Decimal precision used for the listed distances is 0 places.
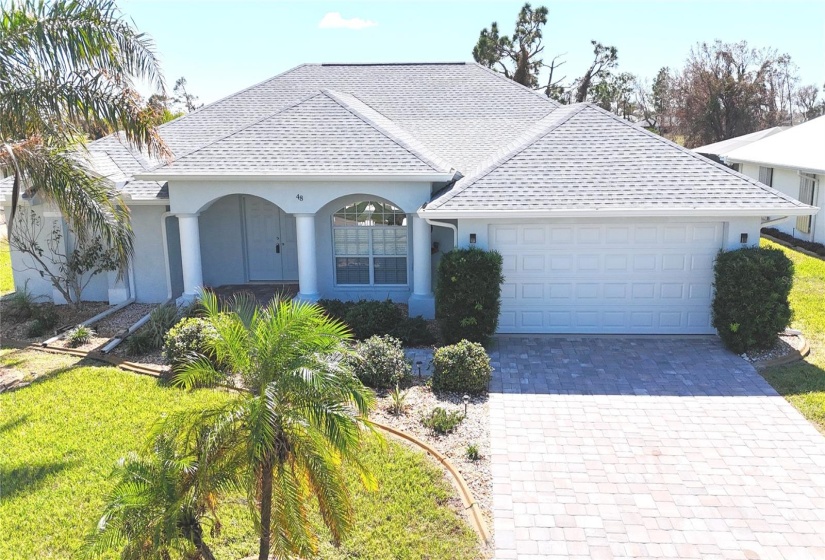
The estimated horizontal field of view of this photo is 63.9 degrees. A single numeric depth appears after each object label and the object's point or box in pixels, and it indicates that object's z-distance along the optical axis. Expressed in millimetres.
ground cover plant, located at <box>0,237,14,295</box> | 19145
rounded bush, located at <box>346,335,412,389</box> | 11016
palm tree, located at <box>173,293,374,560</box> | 5309
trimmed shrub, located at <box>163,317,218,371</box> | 11656
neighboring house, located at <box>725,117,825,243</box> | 22875
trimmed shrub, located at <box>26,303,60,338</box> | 14523
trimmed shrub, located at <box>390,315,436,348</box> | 13289
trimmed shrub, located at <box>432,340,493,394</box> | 10766
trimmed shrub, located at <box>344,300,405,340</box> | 13359
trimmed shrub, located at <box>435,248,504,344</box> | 12547
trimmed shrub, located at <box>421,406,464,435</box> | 9469
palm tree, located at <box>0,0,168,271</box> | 11195
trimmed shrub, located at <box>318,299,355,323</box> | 14133
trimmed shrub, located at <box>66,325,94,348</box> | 13547
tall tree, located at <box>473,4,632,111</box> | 46656
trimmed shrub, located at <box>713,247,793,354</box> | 12078
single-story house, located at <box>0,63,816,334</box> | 13109
